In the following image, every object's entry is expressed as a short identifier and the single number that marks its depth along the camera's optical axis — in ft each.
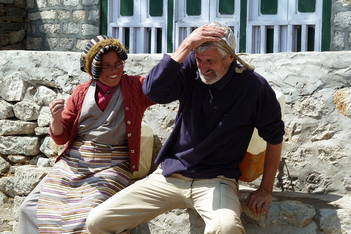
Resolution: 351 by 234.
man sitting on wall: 12.32
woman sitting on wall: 13.65
